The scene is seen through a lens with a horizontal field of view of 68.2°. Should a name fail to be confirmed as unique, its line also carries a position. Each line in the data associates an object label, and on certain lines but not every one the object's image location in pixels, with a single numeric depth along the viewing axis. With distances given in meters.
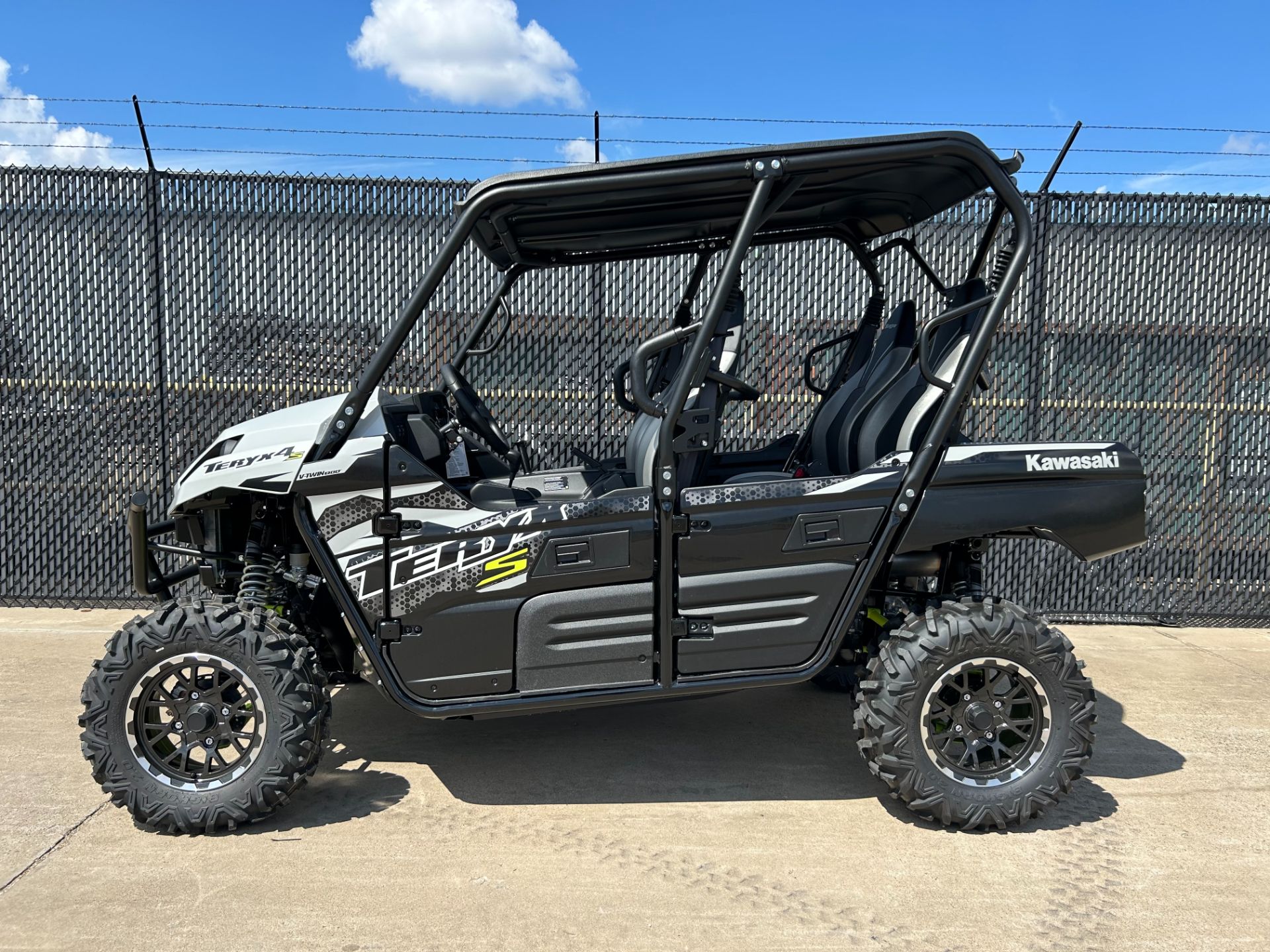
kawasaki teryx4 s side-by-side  3.23
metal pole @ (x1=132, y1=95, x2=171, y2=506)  6.05
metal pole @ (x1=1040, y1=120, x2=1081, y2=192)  5.89
